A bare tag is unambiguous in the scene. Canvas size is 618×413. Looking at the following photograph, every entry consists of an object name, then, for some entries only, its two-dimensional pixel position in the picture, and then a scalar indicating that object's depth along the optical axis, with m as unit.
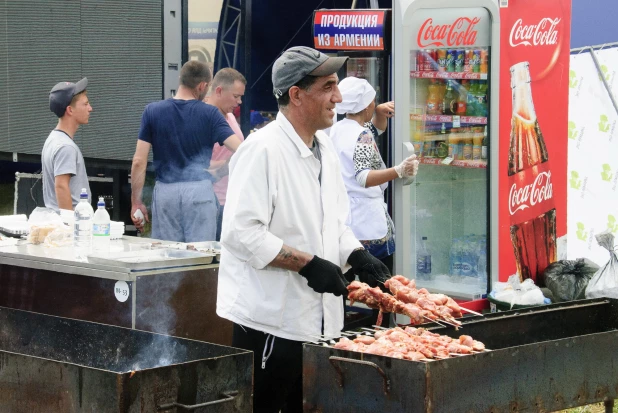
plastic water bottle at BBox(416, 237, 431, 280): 15.21
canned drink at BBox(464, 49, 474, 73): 14.83
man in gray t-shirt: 13.40
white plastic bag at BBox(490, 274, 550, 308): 14.34
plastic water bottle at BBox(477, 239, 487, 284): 15.44
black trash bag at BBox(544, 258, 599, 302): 15.16
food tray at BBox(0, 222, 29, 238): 12.59
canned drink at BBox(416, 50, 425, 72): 14.48
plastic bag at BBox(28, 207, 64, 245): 11.98
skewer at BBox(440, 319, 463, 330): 8.61
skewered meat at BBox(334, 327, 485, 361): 7.61
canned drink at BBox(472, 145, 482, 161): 15.20
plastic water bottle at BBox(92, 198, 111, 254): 11.82
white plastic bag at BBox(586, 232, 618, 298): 14.49
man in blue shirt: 14.06
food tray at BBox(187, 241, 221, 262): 10.90
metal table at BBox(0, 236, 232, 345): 10.10
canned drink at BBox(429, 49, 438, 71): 14.55
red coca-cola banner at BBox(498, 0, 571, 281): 14.94
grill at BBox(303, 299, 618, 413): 7.22
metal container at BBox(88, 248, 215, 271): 10.04
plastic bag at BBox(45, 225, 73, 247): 11.83
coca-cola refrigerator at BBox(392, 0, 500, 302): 13.86
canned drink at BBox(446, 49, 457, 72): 14.73
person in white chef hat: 13.60
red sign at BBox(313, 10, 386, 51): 15.53
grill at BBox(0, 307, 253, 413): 6.91
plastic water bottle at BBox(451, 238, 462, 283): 15.67
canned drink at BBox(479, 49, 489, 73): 14.83
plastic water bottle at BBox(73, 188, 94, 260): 11.45
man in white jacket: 8.00
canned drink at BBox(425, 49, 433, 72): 14.51
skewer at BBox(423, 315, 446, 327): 8.66
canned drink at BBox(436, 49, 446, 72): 14.59
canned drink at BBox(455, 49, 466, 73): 14.81
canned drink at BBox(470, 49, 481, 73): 14.86
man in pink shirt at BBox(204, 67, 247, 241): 15.36
